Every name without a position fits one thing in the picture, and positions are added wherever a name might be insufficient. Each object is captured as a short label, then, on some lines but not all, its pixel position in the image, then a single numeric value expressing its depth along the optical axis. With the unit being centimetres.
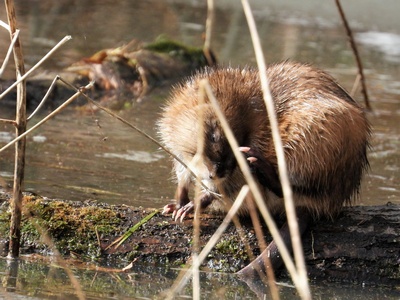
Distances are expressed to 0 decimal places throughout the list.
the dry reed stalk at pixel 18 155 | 835
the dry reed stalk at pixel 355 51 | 914
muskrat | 917
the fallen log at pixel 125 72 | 1814
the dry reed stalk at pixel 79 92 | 772
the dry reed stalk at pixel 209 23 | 638
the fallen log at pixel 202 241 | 911
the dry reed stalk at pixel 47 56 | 723
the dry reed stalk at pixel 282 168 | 496
